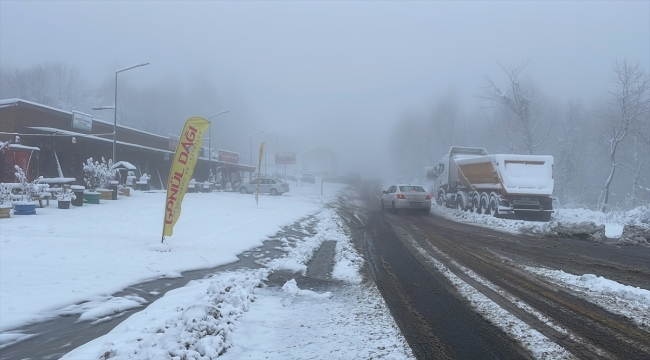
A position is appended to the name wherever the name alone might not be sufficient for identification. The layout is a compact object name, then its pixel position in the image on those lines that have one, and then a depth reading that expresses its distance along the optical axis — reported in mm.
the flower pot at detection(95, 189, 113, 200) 20672
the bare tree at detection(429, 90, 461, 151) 57125
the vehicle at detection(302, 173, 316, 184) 75812
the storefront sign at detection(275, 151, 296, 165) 81188
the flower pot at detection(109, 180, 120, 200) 21147
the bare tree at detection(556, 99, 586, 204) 46875
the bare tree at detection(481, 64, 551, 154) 36375
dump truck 18891
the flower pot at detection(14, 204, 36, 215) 14102
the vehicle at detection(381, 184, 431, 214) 22188
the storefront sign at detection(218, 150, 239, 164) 56706
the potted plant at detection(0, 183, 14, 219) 13219
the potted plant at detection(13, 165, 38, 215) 14117
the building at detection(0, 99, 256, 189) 23867
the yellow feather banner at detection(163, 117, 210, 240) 10000
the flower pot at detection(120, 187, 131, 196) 23891
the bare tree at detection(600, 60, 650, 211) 27591
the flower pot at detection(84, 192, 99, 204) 18672
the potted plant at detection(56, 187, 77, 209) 16297
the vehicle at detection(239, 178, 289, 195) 40741
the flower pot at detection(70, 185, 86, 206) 17344
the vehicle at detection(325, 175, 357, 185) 80394
